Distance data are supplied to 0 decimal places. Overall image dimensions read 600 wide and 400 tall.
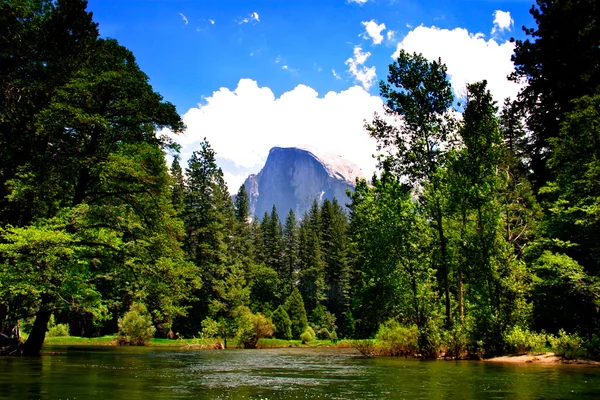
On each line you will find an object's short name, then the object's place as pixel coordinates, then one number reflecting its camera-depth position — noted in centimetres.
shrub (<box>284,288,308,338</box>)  6762
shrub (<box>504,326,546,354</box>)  2072
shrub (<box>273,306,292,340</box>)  6512
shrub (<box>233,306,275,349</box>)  4834
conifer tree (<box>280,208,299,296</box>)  8912
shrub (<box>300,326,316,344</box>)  6159
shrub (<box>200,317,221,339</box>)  4522
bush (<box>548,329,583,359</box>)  1942
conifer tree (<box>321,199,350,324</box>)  8525
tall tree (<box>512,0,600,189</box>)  2855
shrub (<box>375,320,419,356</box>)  2470
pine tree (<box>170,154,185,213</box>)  6294
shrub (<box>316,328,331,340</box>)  6736
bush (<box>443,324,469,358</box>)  2266
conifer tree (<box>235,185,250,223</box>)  8974
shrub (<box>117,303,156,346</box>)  4625
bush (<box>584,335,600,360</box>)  1904
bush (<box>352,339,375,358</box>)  2836
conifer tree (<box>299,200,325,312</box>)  8550
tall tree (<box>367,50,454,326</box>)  2579
